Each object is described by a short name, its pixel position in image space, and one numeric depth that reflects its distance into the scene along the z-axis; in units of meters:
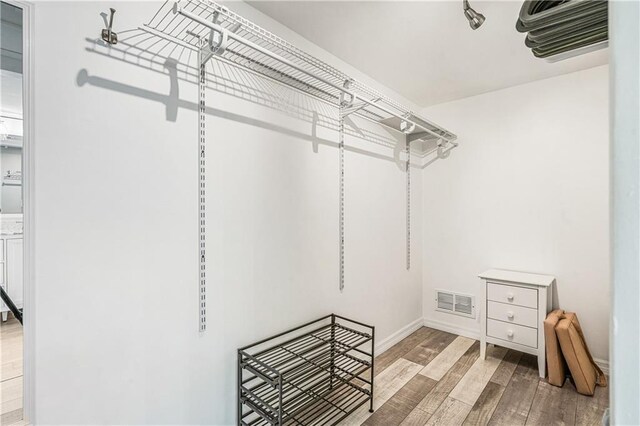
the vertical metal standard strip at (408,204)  3.23
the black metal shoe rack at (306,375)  1.64
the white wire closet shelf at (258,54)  1.29
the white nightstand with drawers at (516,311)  2.47
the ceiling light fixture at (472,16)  1.66
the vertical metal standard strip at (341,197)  2.38
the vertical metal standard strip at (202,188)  1.53
